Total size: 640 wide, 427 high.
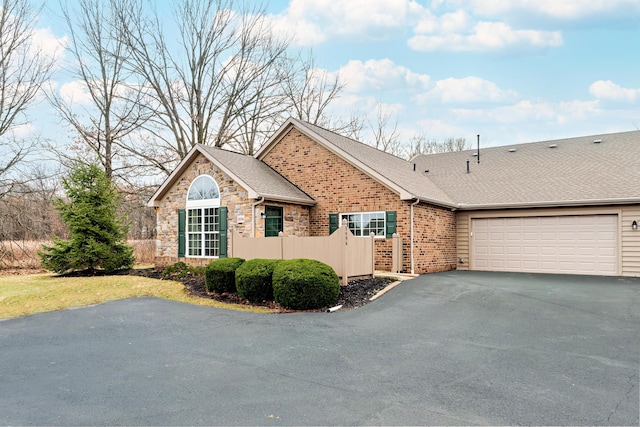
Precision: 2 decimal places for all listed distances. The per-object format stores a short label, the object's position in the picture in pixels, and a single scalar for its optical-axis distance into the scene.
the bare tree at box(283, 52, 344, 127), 28.20
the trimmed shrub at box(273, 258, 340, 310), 8.47
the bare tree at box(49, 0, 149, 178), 22.08
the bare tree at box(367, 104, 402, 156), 32.20
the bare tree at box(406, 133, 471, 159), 36.09
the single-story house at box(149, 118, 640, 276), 13.39
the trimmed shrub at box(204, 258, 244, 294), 10.20
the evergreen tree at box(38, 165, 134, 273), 14.30
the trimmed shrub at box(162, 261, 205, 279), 13.03
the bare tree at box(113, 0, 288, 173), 23.58
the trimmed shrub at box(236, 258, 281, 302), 9.27
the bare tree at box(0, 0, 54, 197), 18.16
